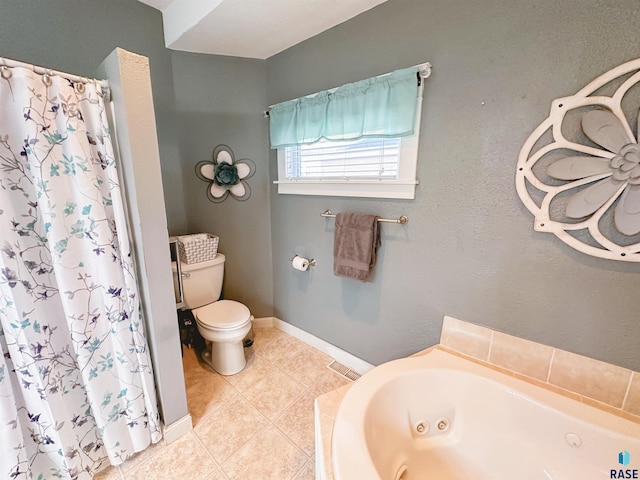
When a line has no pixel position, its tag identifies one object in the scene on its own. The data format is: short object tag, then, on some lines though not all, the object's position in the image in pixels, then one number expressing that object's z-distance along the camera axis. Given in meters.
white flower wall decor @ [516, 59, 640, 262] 0.90
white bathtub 0.95
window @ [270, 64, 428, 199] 1.37
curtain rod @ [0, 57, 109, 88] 0.84
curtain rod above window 1.27
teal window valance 1.34
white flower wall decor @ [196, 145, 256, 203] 1.99
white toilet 1.73
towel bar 1.49
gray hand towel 1.57
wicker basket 1.83
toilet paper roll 1.99
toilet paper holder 2.00
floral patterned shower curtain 0.91
